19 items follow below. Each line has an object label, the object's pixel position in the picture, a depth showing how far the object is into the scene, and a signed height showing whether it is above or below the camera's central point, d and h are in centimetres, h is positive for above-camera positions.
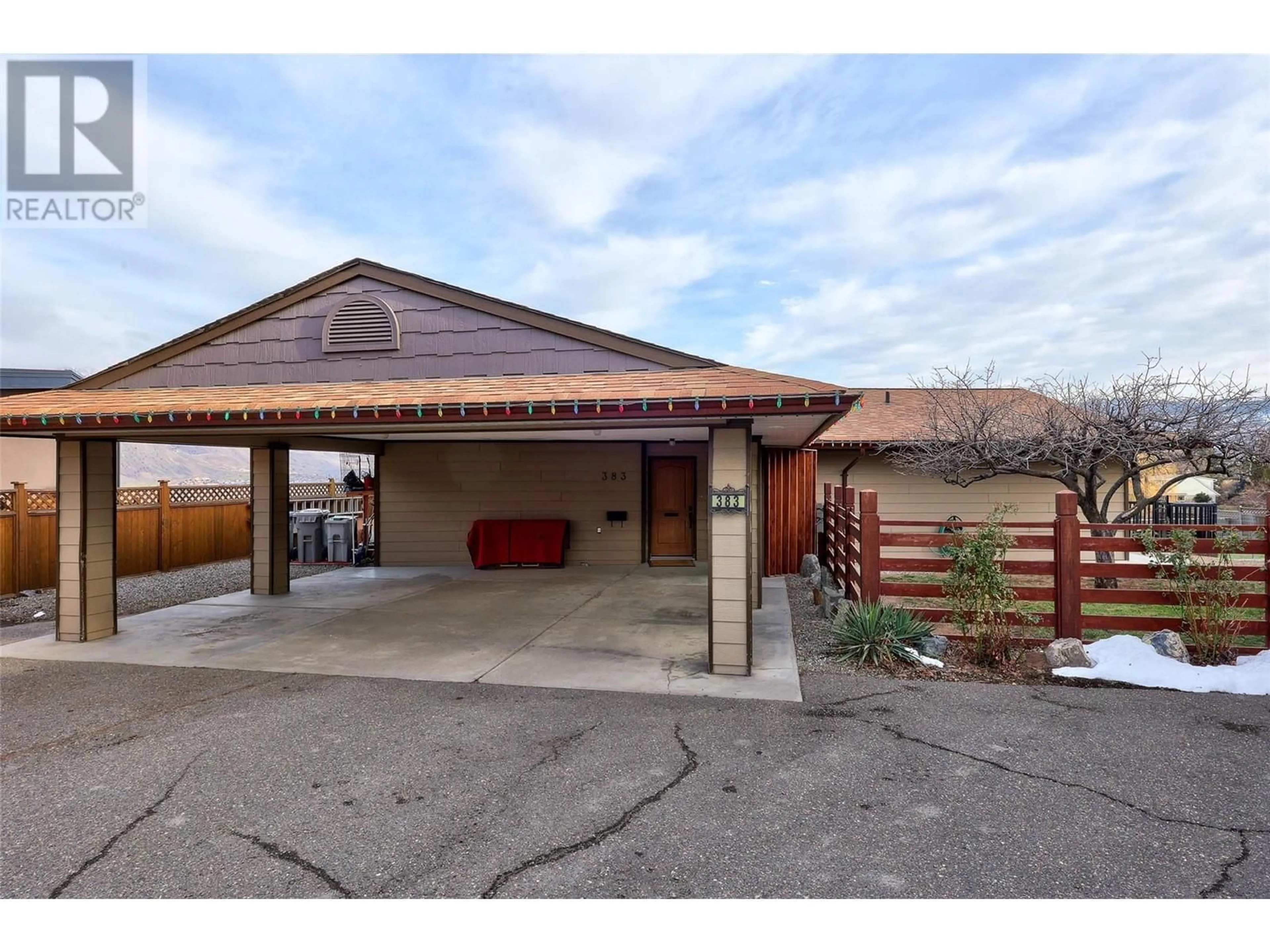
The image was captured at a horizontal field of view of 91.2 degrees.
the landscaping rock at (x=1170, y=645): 514 -138
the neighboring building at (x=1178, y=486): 1750 -21
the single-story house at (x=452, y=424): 527 +61
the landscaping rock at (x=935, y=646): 548 -146
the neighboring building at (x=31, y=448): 1136 +77
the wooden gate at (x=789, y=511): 1070 -47
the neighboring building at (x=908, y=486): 1125 -8
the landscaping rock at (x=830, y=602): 706 -138
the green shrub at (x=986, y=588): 533 -92
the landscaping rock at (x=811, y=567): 958 -132
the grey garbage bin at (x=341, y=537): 1243 -100
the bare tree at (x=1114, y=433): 773 +64
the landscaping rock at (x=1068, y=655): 515 -145
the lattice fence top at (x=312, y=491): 1371 -9
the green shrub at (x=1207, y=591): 521 -95
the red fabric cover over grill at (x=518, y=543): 1155 -107
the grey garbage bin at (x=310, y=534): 1246 -94
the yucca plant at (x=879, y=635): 543 -137
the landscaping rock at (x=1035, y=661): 520 -154
